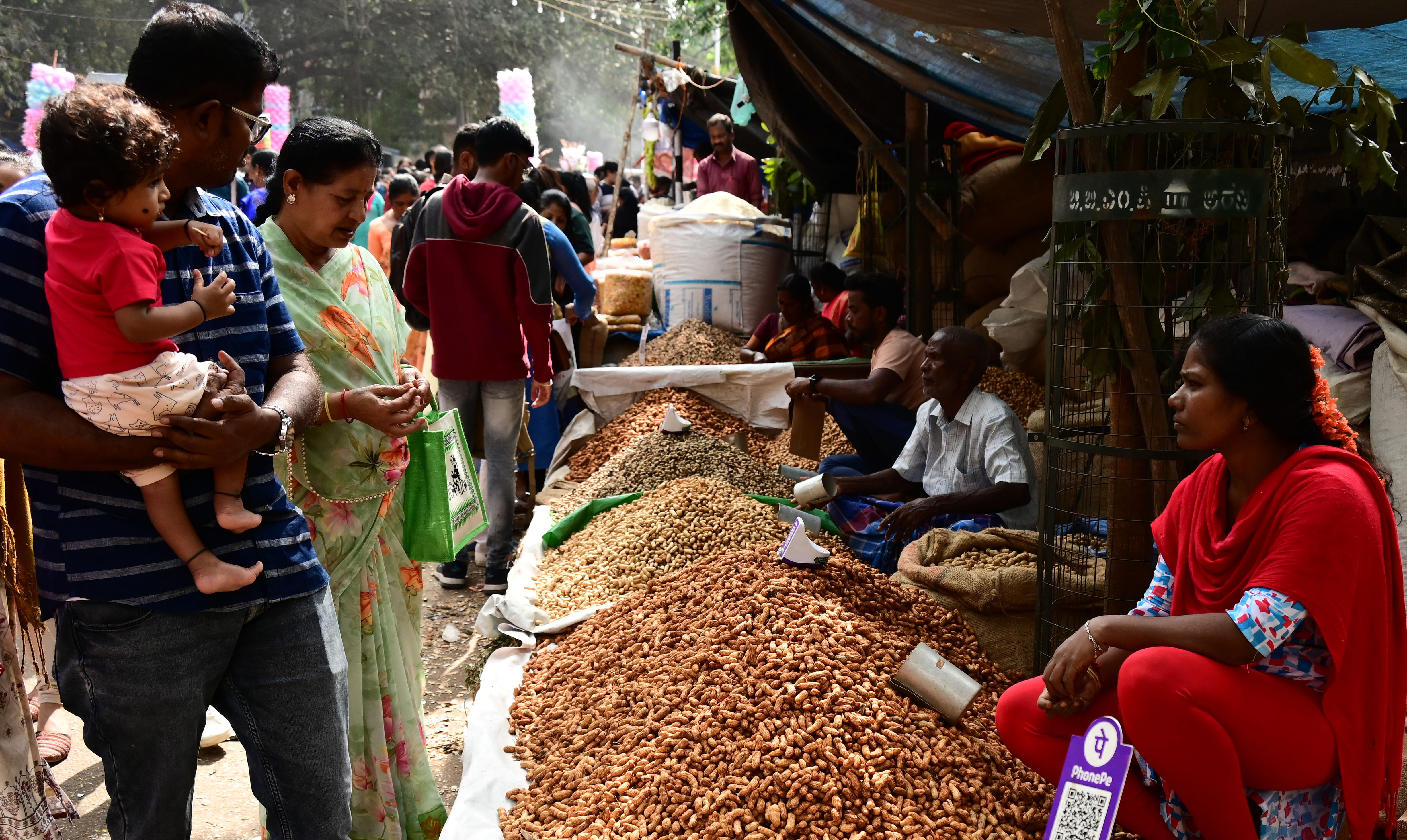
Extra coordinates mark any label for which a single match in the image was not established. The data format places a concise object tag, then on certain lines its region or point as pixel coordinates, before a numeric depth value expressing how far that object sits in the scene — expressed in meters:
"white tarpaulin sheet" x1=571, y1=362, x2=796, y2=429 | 5.03
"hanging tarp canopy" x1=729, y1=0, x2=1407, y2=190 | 3.38
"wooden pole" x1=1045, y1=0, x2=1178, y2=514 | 2.18
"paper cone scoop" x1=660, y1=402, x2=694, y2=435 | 4.55
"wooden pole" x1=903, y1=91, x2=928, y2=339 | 4.85
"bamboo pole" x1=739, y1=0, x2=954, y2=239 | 4.73
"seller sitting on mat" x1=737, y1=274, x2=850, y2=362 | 5.33
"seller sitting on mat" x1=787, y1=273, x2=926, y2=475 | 4.09
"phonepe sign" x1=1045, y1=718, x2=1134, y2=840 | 1.49
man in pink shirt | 7.90
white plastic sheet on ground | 2.15
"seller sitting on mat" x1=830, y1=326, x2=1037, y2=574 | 3.15
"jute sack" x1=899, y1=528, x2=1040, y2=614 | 2.60
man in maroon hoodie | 3.68
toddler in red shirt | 1.20
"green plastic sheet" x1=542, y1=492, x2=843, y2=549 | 3.87
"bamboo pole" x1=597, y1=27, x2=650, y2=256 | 10.02
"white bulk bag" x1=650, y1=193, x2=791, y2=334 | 6.42
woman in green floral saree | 1.81
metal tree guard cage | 2.06
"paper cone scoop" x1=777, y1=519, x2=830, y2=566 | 2.67
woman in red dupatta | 1.62
